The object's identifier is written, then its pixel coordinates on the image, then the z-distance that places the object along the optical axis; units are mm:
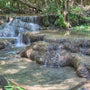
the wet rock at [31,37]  9148
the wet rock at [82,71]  5504
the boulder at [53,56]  6094
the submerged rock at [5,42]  9027
